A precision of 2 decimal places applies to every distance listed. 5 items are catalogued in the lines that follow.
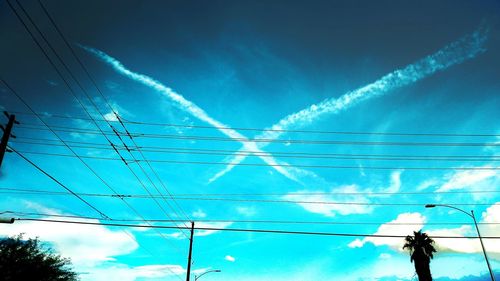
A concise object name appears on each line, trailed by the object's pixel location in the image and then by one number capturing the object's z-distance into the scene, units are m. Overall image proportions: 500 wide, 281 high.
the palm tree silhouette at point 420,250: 43.06
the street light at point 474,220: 25.05
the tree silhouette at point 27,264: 30.33
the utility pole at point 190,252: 31.14
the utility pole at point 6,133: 13.32
